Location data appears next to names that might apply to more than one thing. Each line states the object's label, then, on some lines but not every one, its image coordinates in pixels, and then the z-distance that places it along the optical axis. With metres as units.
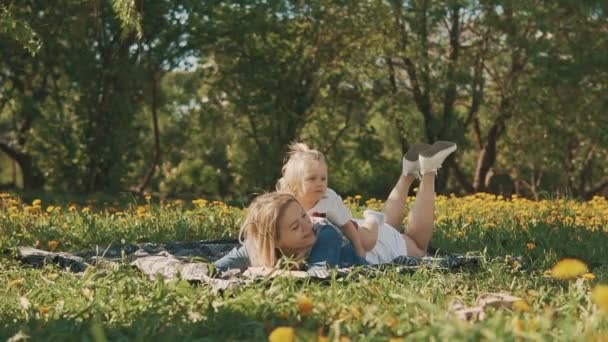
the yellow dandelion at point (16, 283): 4.26
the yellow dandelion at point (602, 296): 2.00
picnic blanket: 4.40
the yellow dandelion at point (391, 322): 2.94
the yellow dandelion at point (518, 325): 2.56
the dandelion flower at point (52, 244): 6.14
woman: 4.71
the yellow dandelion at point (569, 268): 2.49
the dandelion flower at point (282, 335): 2.26
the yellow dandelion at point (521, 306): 2.81
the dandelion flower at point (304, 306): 3.03
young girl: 5.32
